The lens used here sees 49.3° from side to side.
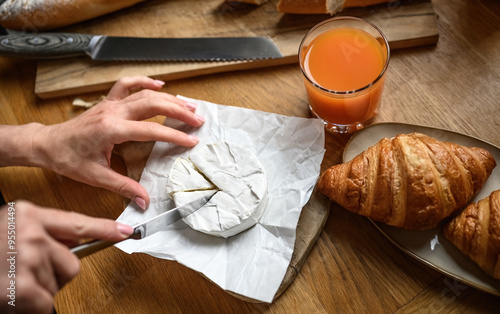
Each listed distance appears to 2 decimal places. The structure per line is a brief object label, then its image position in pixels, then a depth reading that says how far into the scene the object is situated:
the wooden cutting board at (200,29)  0.62
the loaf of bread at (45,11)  0.67
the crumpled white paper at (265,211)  0.51
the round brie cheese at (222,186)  0.51
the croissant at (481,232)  0.47
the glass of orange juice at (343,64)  0.54
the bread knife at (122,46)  0.64
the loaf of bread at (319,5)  0.63
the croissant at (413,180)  0.49
